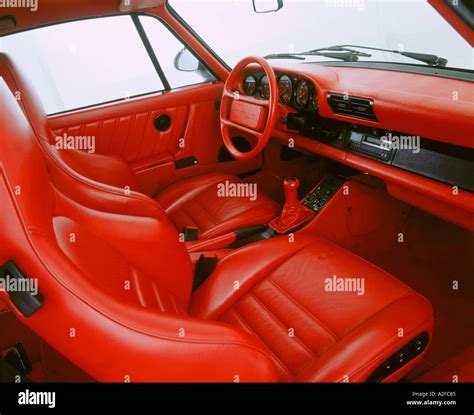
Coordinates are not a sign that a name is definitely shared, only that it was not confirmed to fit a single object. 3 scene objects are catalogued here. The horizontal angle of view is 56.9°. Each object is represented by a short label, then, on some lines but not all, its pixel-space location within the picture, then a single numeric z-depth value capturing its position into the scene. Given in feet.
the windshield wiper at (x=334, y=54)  6.98
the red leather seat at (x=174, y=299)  2.37
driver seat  4.49
